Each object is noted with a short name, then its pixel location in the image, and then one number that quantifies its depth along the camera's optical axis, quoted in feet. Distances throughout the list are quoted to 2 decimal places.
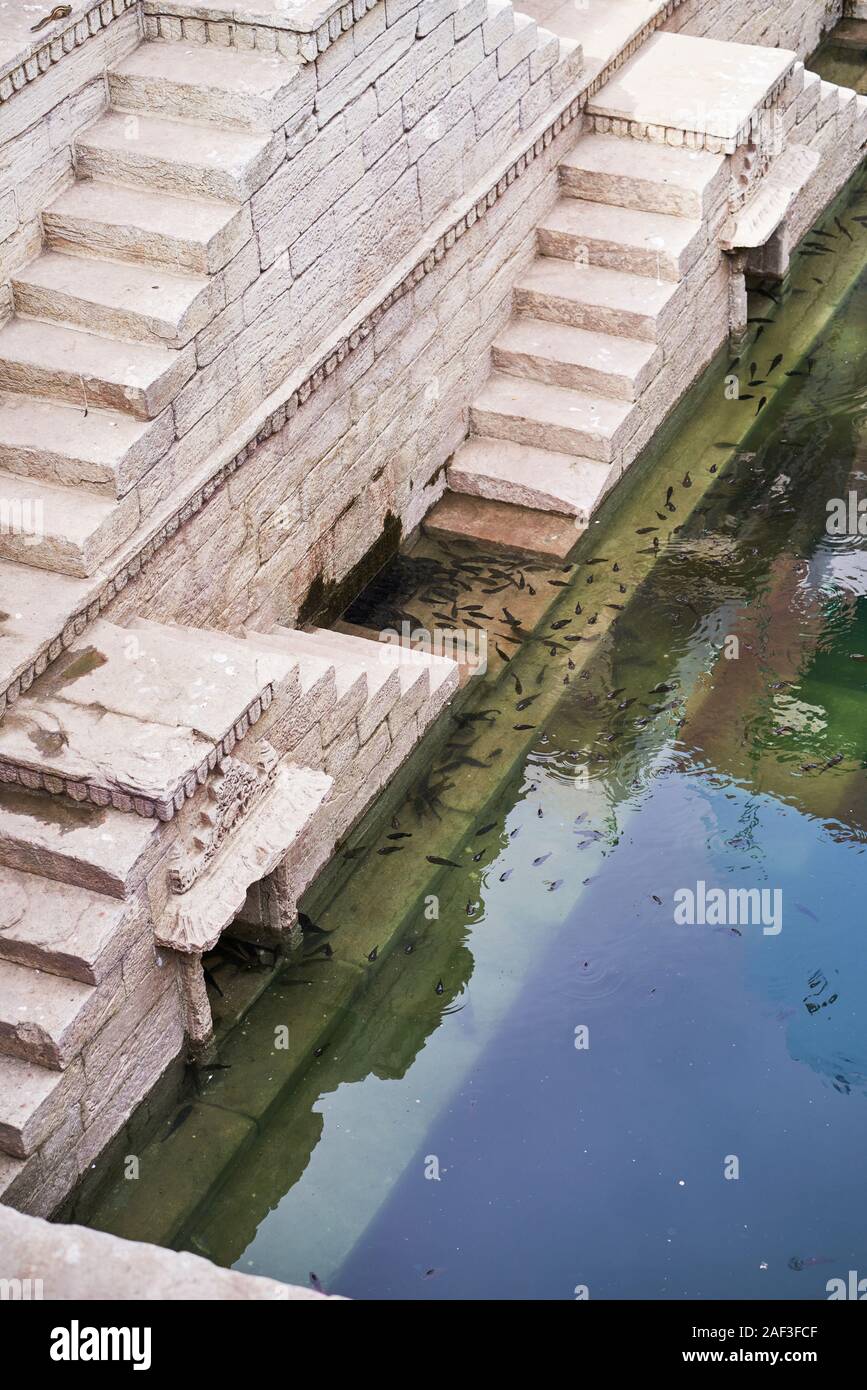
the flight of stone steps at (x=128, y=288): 29.37
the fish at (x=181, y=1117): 27.84
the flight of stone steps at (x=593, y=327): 38.29
